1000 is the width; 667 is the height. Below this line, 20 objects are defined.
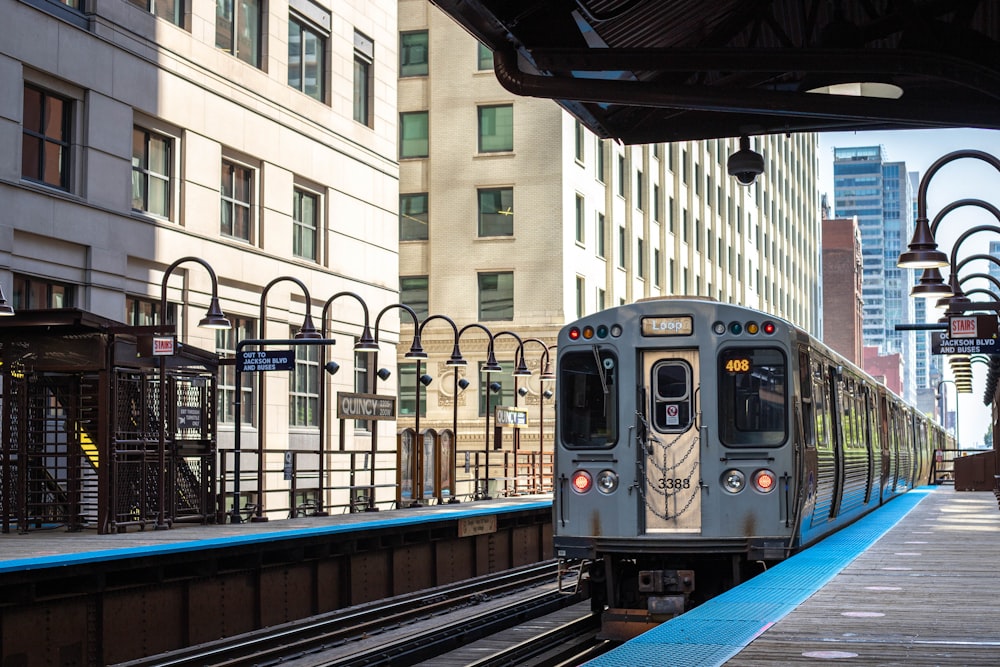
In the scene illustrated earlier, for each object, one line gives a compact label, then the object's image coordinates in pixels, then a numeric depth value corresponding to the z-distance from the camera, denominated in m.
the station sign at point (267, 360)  21.36
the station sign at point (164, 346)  18.61
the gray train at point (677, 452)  14.27
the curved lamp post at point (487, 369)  30.33
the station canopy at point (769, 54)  8.48
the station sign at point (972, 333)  22.09
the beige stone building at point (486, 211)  46.78
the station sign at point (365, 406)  24.62
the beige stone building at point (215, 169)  22.77
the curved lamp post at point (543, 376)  33.88
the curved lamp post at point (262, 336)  22.02
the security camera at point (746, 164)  10.48
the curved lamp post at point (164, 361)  19.27
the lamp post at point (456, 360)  28.56
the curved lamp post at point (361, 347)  24.44
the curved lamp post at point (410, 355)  25.50
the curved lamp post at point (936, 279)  17.42
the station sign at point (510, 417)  30.48
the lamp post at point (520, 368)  32.22
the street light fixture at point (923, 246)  15.20
